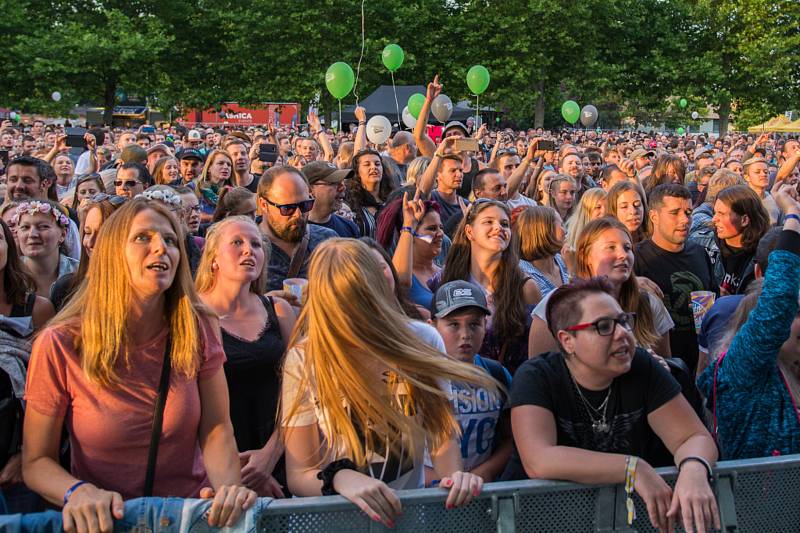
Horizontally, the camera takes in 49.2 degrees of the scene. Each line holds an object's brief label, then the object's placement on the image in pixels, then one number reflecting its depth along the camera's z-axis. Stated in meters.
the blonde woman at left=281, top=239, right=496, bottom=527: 2.74
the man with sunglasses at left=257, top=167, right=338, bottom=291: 4.95
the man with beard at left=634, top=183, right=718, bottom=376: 5.00
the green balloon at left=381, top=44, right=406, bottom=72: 18.50
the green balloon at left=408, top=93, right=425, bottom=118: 18.34
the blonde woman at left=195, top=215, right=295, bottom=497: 3.46
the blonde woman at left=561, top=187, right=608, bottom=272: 6.04
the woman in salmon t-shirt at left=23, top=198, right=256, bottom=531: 2.62
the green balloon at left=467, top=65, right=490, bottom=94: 17.88
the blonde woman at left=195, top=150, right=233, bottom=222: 7.86
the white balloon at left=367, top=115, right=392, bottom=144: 15.38
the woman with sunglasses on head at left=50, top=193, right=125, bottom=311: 4.25
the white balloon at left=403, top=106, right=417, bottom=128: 20.93
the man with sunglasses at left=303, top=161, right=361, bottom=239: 5.92
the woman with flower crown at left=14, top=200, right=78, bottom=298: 4.77
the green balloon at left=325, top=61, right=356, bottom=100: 15.41
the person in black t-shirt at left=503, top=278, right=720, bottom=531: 2.86
